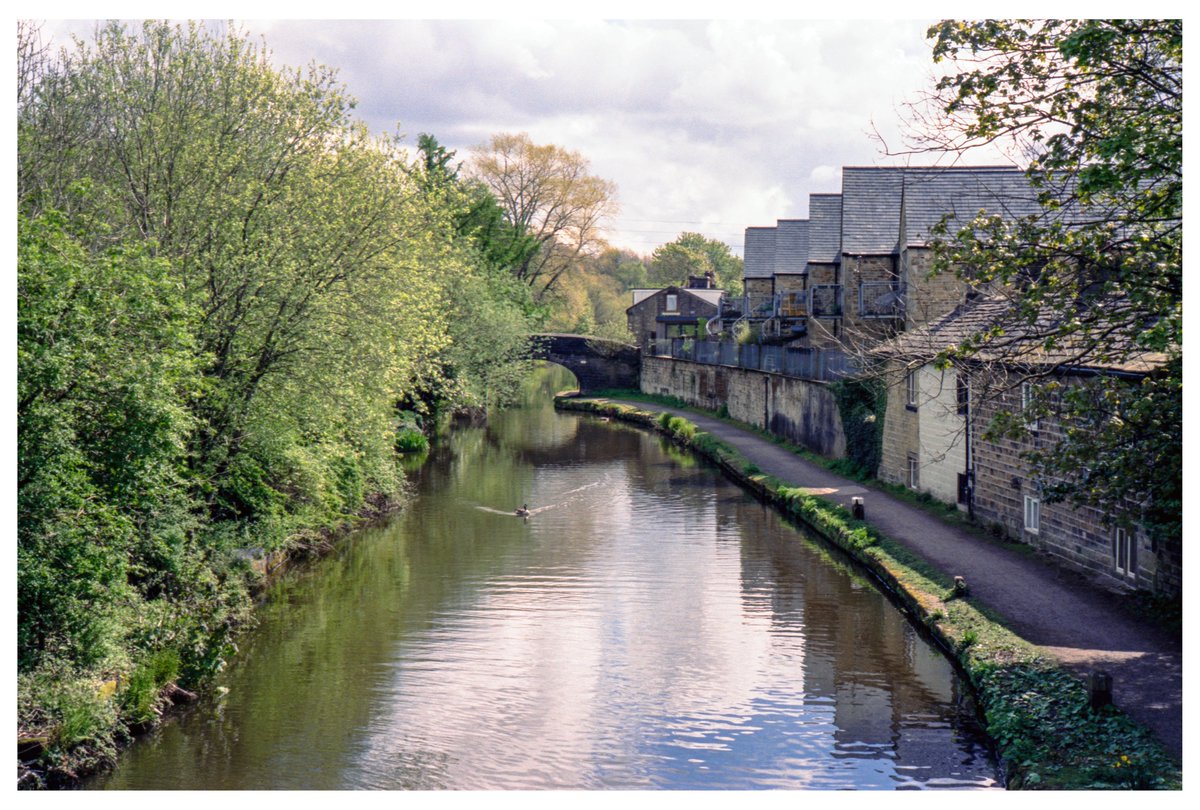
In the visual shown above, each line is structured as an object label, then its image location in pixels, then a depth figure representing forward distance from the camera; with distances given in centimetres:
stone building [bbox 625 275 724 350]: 7756
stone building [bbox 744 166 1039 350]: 3394
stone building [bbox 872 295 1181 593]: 1612
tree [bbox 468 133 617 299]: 7062
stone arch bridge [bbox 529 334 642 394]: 6325
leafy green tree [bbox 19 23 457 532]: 1850
